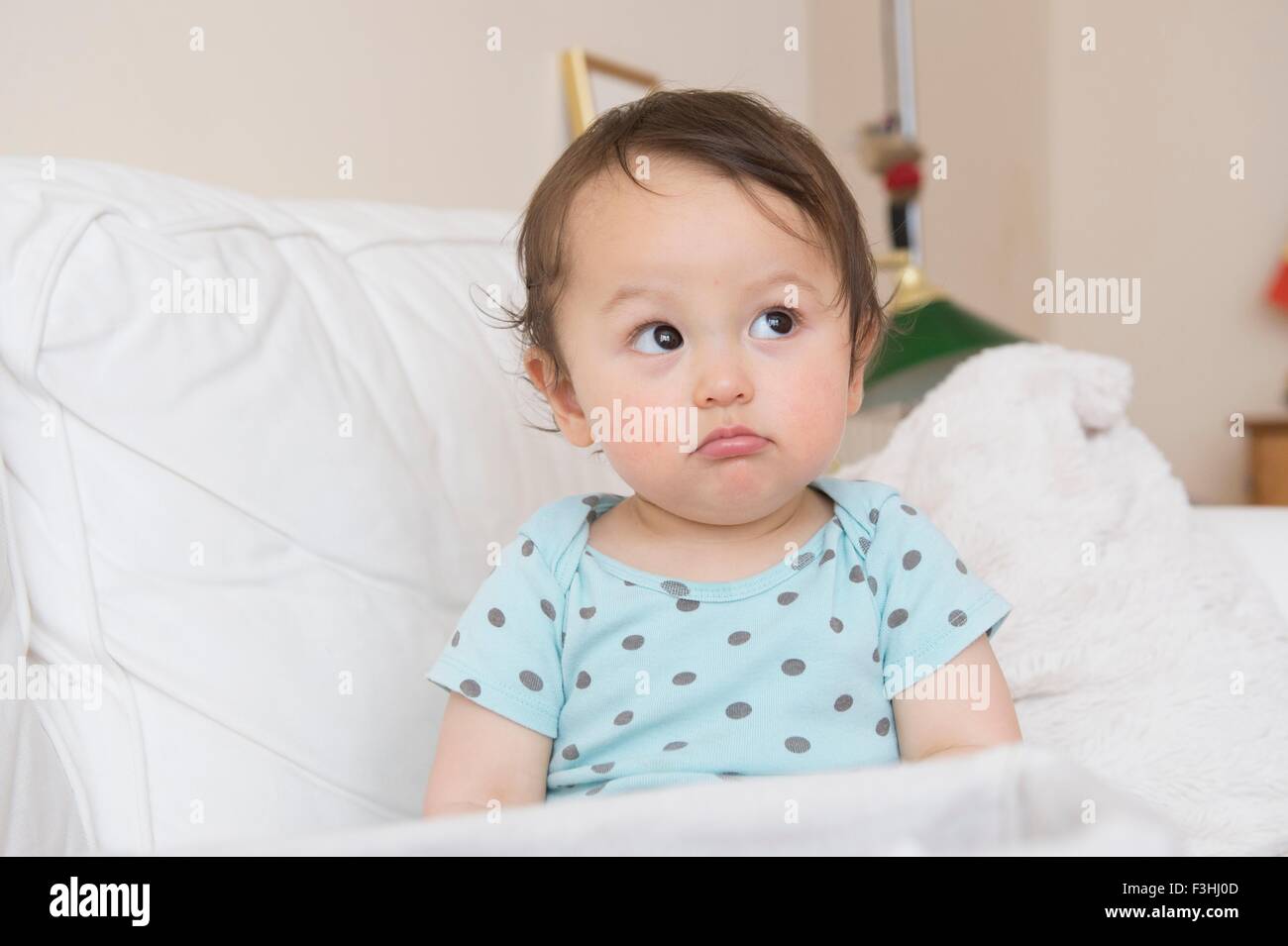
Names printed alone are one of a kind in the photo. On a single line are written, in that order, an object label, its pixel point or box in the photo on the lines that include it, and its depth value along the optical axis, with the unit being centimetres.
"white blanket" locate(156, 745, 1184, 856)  43
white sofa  78
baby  84
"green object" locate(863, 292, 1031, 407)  189
